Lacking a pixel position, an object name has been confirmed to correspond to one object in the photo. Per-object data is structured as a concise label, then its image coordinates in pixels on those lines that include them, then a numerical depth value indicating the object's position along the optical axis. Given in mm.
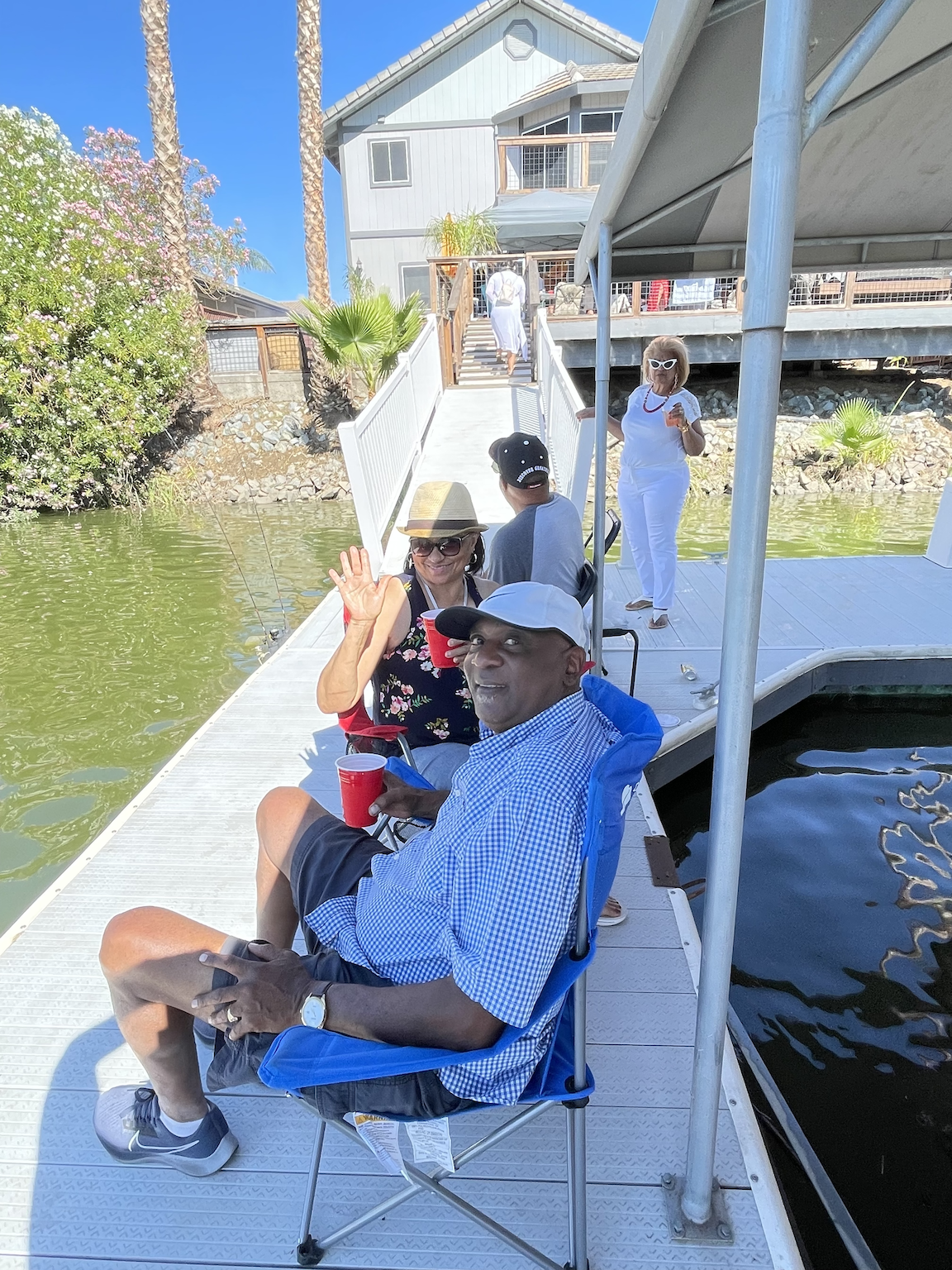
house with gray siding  19984
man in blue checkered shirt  1329
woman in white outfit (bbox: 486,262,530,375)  13031
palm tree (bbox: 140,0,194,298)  13891
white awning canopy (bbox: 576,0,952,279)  1645
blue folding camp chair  1330
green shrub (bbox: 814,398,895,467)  14227
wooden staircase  13227
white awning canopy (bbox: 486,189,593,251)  16031
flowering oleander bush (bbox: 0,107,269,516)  12719
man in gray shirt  3266
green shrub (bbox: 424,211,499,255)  17266
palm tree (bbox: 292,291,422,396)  13781
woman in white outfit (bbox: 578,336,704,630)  4629
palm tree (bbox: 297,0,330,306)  15141
